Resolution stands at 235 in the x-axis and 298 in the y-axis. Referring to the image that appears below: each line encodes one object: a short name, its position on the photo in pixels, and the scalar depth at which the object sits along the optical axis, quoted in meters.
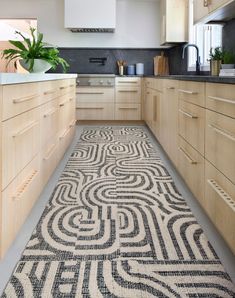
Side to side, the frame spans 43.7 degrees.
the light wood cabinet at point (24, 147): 1.27
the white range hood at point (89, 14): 4.81
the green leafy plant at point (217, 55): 2.44
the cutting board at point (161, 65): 5.15
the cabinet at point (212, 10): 2.17
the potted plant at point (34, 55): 2.21
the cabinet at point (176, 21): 4.29
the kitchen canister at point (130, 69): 5.20
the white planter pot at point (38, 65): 2.25
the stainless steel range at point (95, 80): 4.96
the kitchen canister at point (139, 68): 5.20
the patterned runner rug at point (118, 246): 1.16
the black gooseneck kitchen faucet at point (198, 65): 2.97
